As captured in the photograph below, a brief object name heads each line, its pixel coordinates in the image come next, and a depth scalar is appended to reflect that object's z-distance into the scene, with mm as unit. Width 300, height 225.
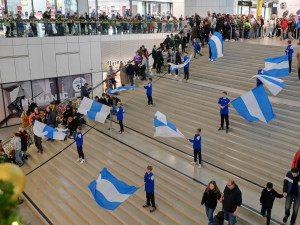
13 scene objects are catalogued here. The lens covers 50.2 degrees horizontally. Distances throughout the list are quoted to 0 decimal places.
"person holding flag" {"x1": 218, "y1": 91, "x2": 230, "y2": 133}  12320
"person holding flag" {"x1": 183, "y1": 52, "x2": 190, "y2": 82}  17312
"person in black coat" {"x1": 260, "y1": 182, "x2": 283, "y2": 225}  7801
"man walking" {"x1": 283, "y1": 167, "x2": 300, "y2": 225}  7867
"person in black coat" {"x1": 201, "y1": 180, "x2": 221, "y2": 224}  7902
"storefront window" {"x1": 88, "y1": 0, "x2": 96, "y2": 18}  28312
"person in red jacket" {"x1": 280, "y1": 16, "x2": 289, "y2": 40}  22719
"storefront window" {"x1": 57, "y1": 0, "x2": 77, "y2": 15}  25675
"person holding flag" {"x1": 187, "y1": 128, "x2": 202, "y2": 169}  10484
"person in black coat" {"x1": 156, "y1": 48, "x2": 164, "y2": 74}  19016
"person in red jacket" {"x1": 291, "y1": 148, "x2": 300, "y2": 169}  8766
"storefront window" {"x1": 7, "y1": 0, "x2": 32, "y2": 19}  22438
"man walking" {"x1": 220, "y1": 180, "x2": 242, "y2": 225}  7645
